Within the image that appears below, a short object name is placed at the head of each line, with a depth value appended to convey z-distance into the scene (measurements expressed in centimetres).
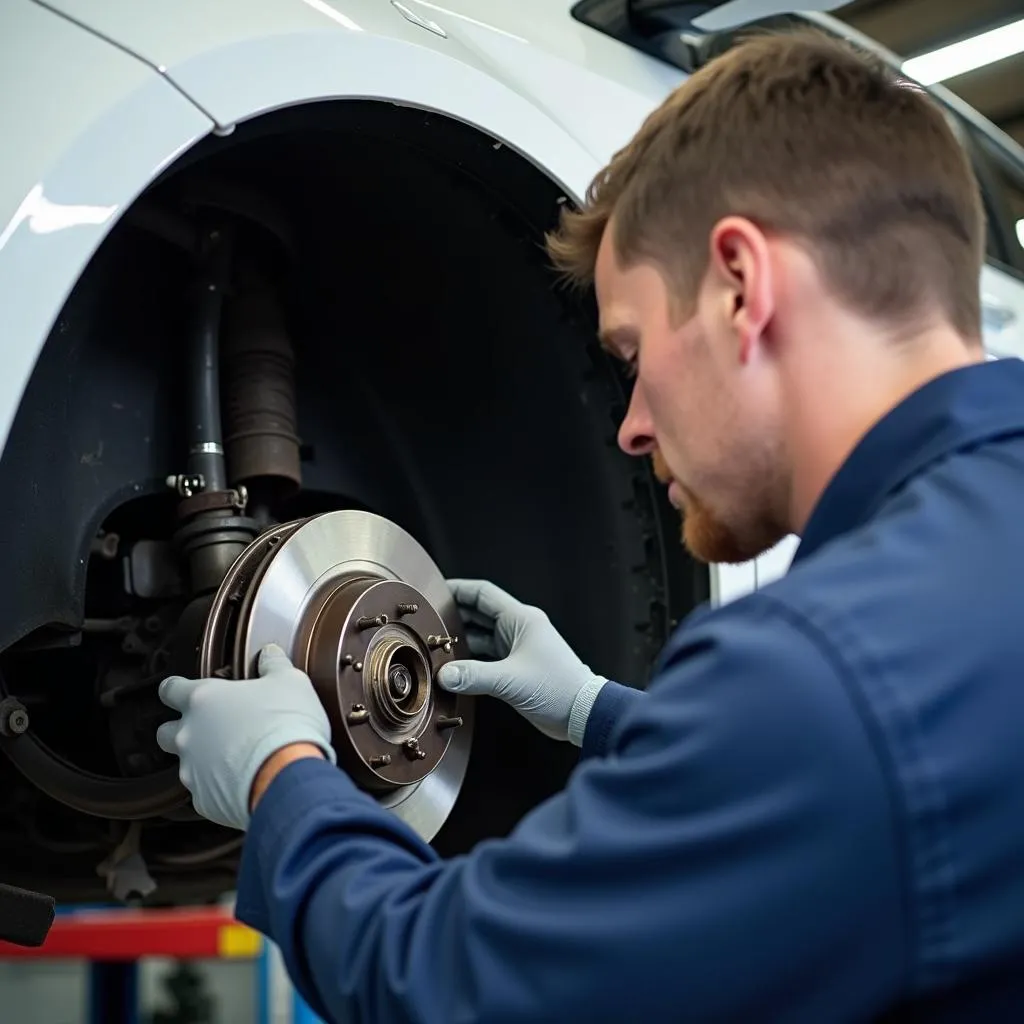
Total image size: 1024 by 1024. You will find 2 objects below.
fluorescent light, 395
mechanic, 45
